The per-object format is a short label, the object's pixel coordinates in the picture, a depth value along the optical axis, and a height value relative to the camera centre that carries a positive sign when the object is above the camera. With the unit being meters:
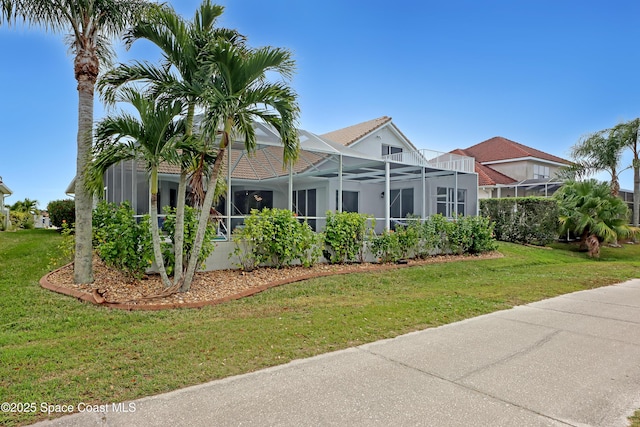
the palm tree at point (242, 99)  6.44 +2.03
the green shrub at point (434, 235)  11.61 -0.59
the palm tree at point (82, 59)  6.95 +2.83
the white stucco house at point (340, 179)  10.45 +1.45
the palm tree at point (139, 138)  6.31 +1.28
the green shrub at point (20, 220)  28.25 -0.45
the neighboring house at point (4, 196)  24.88 +1.35
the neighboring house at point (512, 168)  25.75 +3.66
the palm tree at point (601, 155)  19.61 +3.18
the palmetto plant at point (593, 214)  15.81 +0.11
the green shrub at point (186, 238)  7.37 -0.45
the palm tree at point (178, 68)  6.68 +2.59
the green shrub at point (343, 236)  9.72 -0.51
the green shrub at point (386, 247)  10.49 -0.84
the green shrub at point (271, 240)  8.42 -0.54
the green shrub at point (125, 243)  7.04 -0.51
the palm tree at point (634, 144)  19.42 +3.66
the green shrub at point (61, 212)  19.81 +0.13
